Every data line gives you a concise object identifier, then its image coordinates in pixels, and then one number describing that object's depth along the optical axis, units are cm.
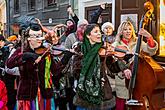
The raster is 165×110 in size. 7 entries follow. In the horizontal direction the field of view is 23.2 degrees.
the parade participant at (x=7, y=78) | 573
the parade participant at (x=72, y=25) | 661
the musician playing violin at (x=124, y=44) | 443
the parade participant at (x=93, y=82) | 415
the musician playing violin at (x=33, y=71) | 432
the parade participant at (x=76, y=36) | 571
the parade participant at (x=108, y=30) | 578
